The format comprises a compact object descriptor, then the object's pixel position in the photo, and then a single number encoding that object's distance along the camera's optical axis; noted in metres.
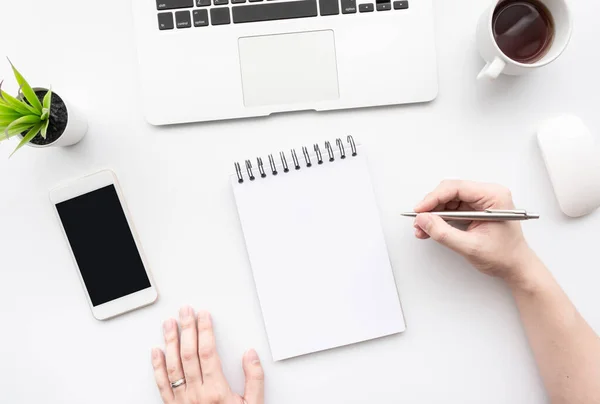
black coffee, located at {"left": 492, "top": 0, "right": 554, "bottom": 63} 0.59
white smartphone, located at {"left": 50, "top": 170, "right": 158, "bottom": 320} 0.63
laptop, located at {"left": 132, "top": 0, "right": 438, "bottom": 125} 0.59
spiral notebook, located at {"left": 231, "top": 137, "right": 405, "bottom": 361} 0.63
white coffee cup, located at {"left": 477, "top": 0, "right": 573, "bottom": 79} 0.56
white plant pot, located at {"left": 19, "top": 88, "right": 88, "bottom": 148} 0.58
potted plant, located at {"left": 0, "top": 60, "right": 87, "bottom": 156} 0.51
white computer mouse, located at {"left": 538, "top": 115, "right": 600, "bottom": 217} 0.60
